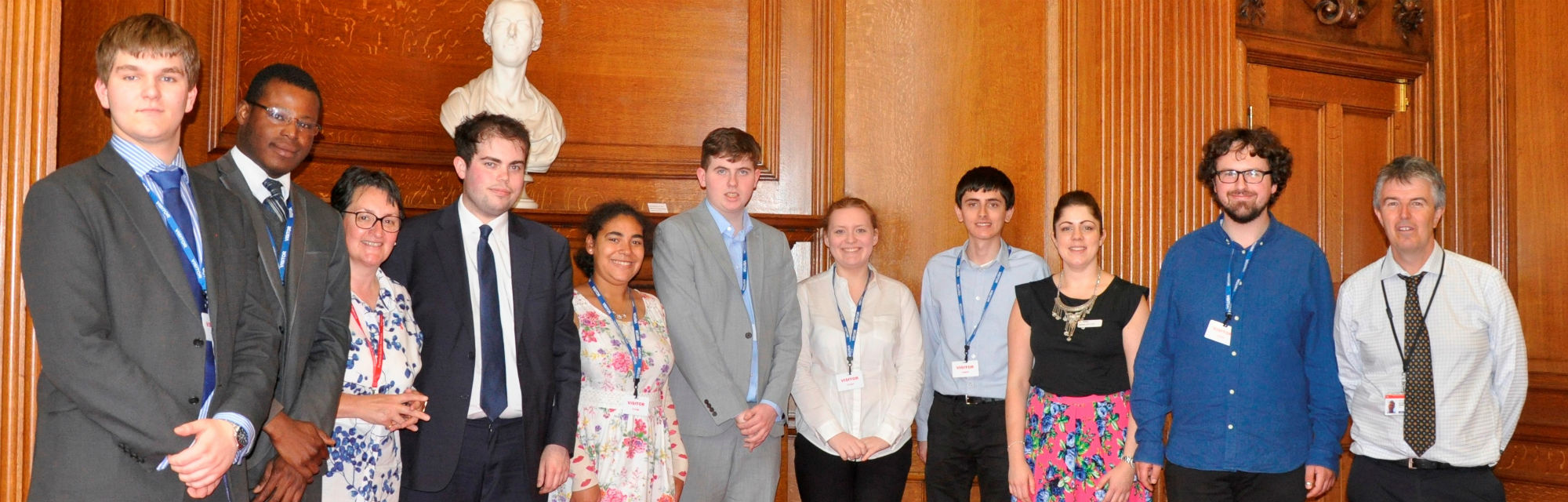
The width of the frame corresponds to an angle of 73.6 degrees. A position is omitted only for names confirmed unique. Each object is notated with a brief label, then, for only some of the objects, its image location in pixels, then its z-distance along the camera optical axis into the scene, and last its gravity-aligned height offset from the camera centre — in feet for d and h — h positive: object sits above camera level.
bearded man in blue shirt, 9.60 -0.89
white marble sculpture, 12.99 +2.18
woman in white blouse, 11.46 -1.25
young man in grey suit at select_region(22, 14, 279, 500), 5.98 -0.30
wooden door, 15.64 +1.84
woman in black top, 10.48 -1.16
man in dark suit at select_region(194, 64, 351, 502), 7.22 -0.05
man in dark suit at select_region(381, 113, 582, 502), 8.81 -0.65
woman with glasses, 8.22 -0.83
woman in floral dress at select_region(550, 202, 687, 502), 10.01 -1.22
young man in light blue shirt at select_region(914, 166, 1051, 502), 11.62 -0.92
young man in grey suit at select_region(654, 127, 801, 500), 10.87 -0.71
